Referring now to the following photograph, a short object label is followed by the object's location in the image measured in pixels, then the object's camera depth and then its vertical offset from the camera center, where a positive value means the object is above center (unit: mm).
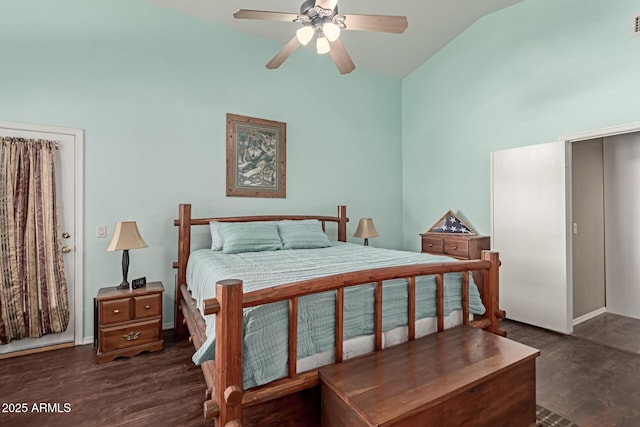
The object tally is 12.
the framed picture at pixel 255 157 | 3684 +718
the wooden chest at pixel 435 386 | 1297 -754
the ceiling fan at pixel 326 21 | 2098 +1348
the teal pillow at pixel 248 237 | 3092 -206
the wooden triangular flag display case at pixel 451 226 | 4117 -133
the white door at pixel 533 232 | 3152 -179
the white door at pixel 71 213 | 2852 +44
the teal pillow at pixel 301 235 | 3398 -201
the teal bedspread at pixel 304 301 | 1486 -482
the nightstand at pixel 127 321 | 2572 -872
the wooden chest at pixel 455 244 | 3759 -357
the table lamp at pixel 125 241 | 2744 -206
